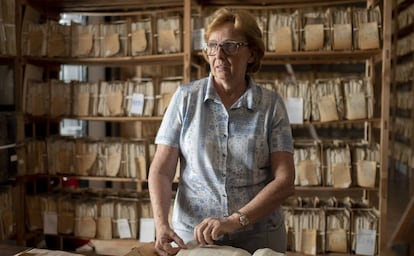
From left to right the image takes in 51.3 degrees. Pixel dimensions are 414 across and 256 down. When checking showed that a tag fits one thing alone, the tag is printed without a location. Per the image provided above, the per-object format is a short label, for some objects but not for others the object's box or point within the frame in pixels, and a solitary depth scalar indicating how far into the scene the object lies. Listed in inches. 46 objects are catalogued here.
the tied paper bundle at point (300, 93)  114.4
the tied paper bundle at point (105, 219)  124.8
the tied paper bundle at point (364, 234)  113.0
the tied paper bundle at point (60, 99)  128.0
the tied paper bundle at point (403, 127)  211.8
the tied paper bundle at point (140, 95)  123.8
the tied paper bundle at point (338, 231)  113.9
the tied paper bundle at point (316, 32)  113.1
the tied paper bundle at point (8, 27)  117.0
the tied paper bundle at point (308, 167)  114.3
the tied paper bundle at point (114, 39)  124.0
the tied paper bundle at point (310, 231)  114.5
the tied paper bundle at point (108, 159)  125.6
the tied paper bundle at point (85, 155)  126.8
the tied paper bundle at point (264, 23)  116.0
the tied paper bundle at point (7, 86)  124.4
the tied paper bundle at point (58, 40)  126.3
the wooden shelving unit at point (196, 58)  109.0
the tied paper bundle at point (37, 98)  126.0
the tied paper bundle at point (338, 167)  113.3
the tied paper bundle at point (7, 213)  117.0
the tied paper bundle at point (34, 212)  128.9
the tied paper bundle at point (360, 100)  112.4
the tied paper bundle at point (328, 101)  113.0
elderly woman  57.9
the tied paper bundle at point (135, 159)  124.0
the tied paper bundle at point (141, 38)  122.0
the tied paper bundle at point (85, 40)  125.6
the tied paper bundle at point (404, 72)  202.5
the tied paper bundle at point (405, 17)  192.1
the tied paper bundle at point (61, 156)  128.4
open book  47.6
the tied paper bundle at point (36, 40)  125.0
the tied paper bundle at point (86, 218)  125.9
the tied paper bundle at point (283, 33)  113.9
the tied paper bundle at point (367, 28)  110.6
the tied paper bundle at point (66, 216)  127.2
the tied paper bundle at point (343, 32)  112.1
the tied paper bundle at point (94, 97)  127.3
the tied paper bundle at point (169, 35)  120.1
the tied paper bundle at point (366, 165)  112.3
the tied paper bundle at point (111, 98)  125.3
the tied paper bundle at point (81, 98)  127.1
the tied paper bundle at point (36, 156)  126.6
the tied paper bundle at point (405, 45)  195.7
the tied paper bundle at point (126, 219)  124.0
